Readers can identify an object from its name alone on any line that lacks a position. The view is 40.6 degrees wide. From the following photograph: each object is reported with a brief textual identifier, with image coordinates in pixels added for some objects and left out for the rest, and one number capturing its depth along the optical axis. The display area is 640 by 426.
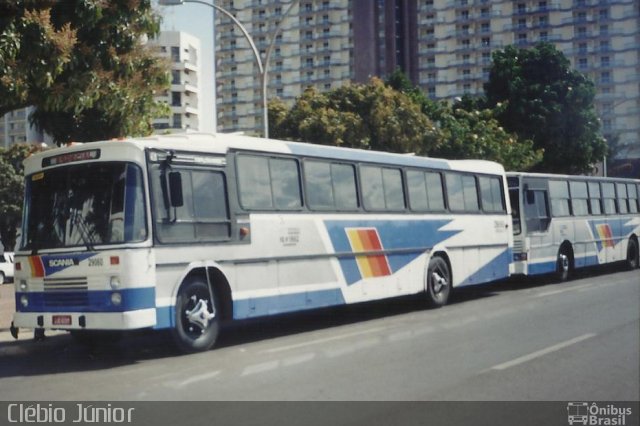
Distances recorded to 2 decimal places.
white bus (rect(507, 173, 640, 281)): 21.58
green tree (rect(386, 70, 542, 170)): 37.19
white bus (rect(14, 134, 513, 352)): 10.68
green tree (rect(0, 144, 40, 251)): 61.12
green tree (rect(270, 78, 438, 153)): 33.56
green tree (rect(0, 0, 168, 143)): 11.76
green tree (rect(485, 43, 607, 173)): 45.91
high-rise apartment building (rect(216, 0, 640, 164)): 96.88
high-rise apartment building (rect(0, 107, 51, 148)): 136.62
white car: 40.19
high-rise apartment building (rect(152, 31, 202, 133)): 102.38
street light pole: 19.42
